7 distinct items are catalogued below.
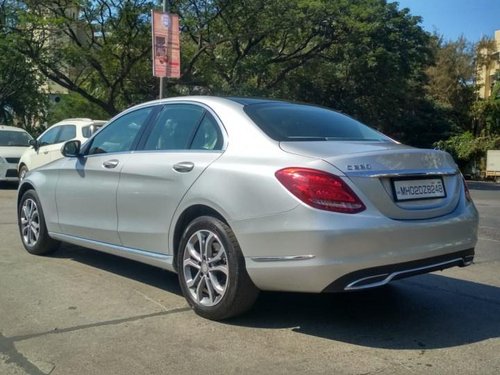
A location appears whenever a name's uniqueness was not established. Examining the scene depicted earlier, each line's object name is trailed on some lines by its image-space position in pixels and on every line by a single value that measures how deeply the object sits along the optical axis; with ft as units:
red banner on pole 47.73
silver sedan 13.26
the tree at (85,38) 70.69
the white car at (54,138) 45.32
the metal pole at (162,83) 51.82
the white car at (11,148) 52.44
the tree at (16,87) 72.02
